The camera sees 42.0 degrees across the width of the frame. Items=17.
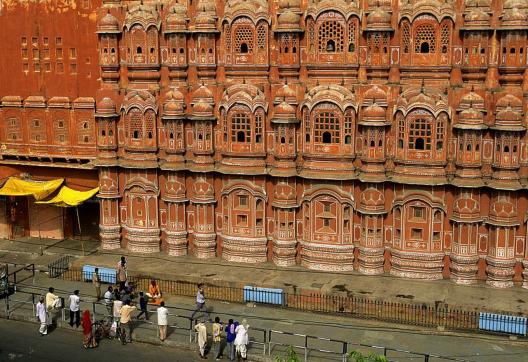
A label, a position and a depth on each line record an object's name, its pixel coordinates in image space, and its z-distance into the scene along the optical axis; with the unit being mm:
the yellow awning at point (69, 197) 38062
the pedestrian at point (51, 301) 28375
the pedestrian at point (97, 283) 31031
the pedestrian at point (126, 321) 26570
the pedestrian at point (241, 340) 25188
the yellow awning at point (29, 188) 39188
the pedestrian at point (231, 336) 25344
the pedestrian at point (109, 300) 28797
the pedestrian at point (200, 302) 28656
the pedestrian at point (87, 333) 26375
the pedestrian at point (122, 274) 30984
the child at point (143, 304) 28641
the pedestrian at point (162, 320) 26297
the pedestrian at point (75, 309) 28031
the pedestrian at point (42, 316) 27703
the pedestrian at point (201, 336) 25422
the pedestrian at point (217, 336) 25578
